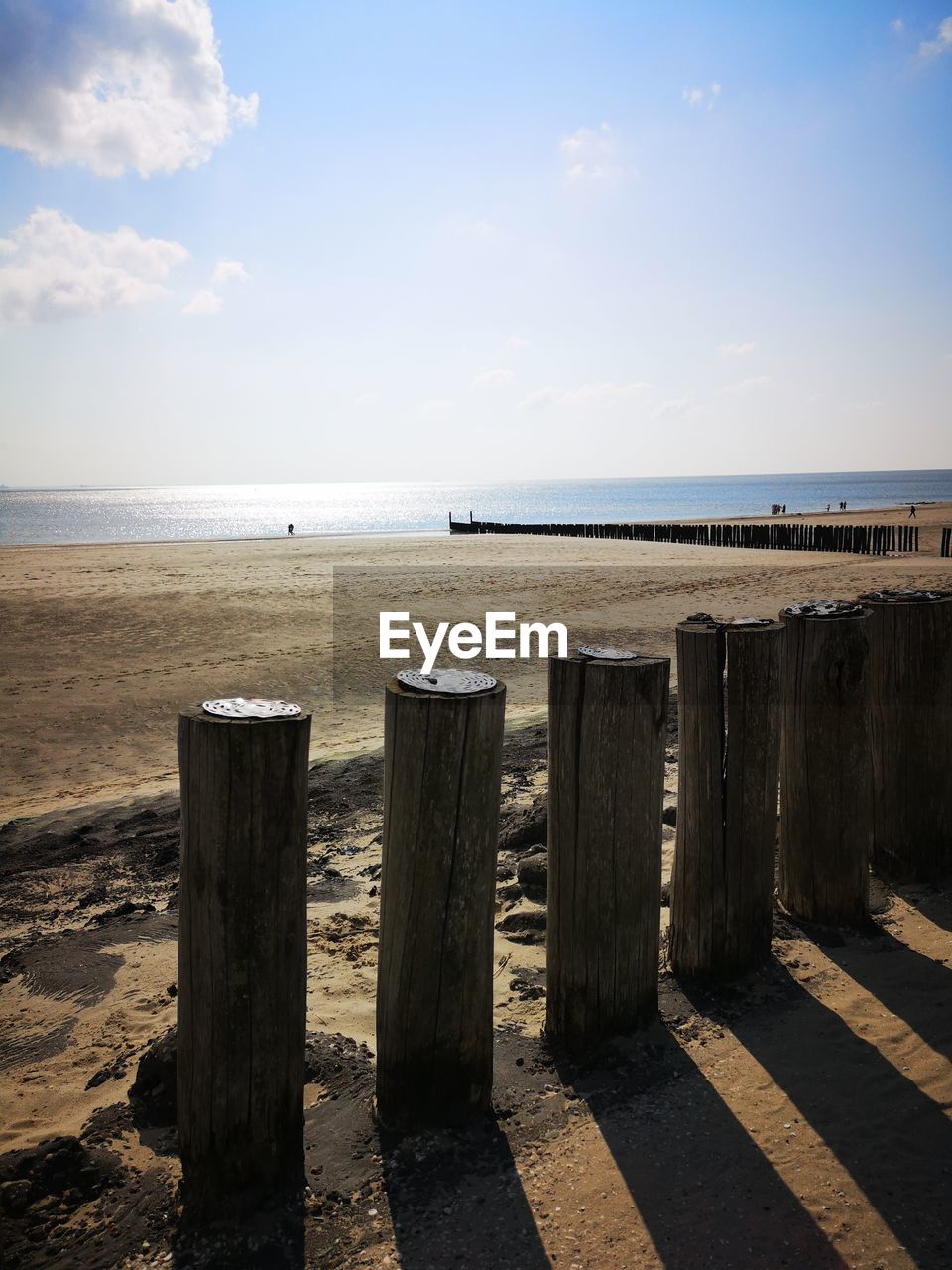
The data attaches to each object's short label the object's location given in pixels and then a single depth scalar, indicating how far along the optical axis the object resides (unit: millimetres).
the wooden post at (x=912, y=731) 3834
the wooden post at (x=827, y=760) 3451
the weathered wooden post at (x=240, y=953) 2193
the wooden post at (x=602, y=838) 2764
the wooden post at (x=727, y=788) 3164
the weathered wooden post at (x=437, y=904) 2432
